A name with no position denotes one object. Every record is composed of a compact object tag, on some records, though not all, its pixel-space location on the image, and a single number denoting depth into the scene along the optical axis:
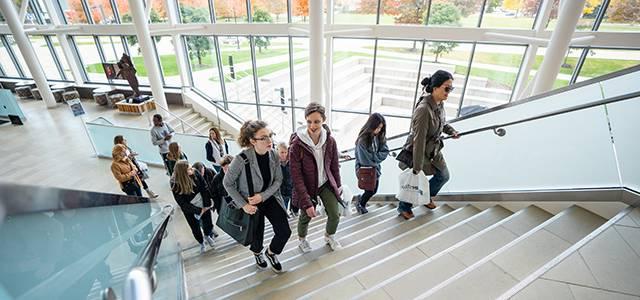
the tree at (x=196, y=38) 9.81
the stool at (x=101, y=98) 11.70
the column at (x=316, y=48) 6.50
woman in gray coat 2.14
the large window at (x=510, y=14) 6.97
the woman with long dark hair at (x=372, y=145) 2.82
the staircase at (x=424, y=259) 1.74
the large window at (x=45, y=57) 12.77
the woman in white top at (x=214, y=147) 4.86
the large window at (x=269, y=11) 8.77
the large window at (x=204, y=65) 10.40
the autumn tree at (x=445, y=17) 7.38
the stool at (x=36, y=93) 12.79
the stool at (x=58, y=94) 12.12
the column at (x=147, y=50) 8.24
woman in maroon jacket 2.21
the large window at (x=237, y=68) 9.82
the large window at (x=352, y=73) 8.59
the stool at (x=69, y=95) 11.85
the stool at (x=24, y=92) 12.89
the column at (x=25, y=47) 10.25
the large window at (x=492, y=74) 7.45
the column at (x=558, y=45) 5.26
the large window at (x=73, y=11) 11.32
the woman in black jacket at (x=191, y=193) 3.02
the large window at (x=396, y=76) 8.19
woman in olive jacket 2.38
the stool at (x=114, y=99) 11.47
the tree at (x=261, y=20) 9.03
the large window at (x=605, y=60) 6.32
